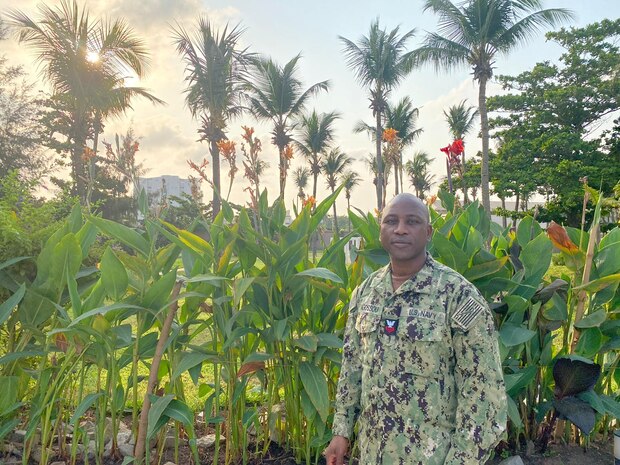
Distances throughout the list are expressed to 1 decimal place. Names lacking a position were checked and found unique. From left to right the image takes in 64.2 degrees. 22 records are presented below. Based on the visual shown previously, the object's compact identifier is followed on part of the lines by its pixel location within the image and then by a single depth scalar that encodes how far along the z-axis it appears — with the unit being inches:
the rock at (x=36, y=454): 90.1
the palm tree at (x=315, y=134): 1375.5
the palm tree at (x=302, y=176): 1639.1
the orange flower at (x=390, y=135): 107.5
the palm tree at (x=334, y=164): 1603.1
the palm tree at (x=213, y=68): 741.3
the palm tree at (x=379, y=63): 975.0
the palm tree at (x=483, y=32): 700.7
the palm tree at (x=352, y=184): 1512.1
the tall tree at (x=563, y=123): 730.2
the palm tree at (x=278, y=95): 1063.6
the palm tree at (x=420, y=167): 1342.5
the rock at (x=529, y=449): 98.5
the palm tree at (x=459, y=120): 1267.2
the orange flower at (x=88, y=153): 108.6
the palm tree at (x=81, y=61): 520.1
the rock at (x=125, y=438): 91.7
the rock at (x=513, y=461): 91.8
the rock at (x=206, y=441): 99.0
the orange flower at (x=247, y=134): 81.7
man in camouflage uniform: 52.3
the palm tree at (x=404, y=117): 1228.5
